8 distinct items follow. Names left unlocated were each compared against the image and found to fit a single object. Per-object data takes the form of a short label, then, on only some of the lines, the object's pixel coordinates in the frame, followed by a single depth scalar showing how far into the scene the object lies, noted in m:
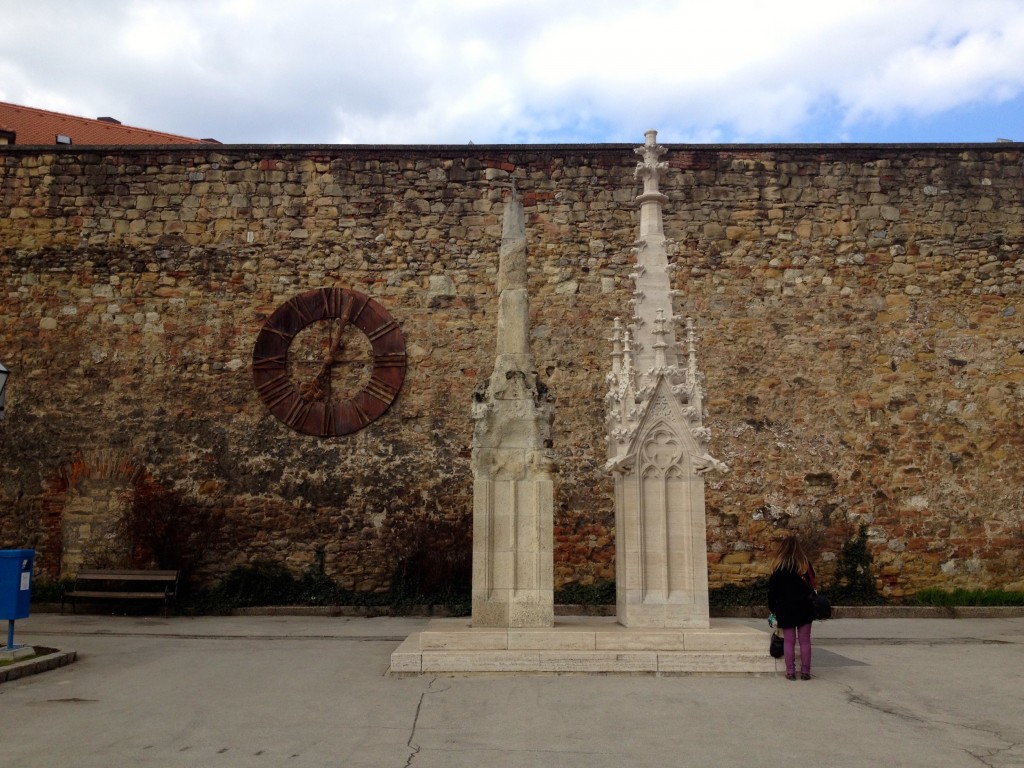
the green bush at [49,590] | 10.63
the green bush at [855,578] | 10.88
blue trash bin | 6.51
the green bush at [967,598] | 10.80
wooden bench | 10.06
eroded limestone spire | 6.54
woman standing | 5.88
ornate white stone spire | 6.65
